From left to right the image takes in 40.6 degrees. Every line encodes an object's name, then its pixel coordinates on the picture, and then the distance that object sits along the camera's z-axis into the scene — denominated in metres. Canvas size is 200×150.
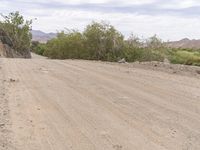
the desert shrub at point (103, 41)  25.16
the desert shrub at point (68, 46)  26.61
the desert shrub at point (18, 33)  36.22
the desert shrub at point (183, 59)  27.52
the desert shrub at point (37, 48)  49.47
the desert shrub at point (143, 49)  24.70
